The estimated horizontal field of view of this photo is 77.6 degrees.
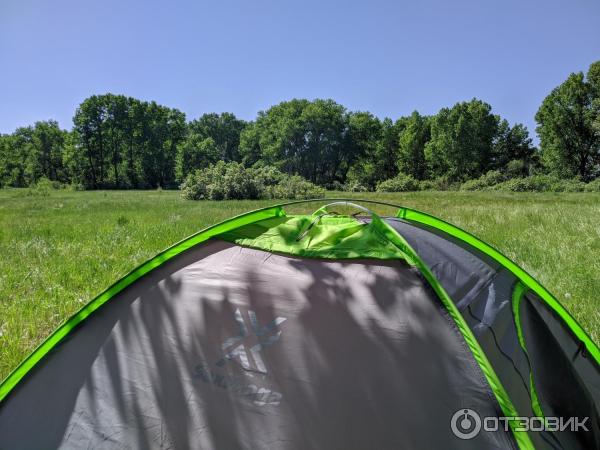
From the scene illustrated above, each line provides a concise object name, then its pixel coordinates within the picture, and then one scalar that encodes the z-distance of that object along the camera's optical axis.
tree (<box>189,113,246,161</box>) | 84.44
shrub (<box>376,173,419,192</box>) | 51.81
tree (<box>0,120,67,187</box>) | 68.62
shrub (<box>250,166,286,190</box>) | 25.92
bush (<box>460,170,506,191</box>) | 44.50
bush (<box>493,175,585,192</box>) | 34.19
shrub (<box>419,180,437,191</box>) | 52.62
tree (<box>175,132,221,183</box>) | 65.62
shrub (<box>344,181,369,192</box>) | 51.44
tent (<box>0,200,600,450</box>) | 1.88
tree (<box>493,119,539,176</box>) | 54.53
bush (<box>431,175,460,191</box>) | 50.16
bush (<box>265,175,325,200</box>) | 26.00
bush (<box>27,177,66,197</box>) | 30.47
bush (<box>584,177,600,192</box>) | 32.41
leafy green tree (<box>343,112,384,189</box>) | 69.38
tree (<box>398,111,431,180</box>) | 62.84
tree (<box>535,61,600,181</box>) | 43.19
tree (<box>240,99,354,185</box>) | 66.38
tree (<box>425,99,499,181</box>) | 53.66
